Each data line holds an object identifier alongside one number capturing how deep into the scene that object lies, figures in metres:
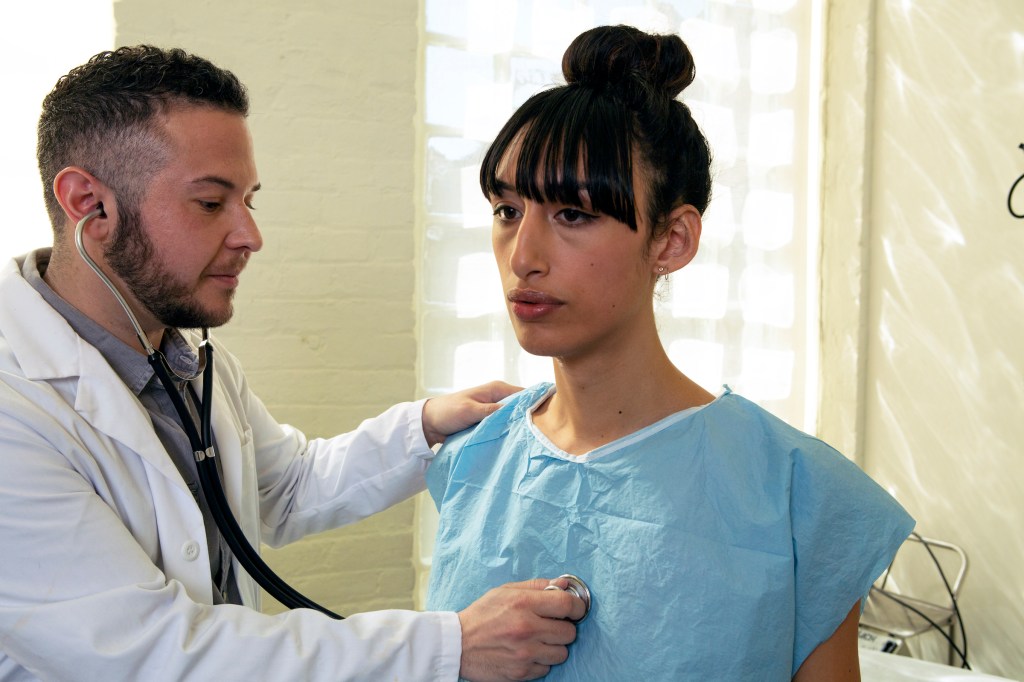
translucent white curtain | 2.37
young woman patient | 0.99
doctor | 1.04
